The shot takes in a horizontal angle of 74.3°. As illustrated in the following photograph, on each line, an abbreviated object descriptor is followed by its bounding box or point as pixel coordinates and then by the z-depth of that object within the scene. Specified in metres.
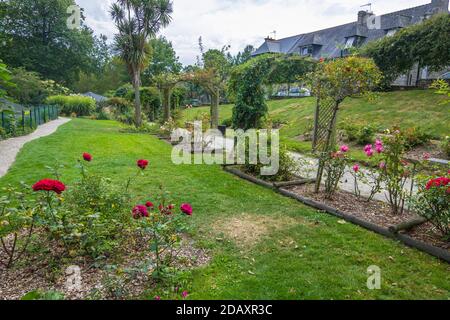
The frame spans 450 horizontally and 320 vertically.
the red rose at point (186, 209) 2.37
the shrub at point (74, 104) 25.38
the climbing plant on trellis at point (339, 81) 4.58
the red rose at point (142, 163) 2.88
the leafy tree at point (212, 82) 11.26
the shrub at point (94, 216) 2.69
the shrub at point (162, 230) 2.46
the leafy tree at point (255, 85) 7.07
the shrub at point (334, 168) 4.74
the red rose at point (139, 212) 2.43
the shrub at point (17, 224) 2.56
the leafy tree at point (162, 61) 41.22
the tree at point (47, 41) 33.00
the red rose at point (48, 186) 2.24
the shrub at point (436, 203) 3.12
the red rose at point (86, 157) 3.00
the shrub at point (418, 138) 8.11
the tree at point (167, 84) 12.60
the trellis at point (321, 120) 7.77
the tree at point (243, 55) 41.84
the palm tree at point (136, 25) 14.24
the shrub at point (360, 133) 9.07
